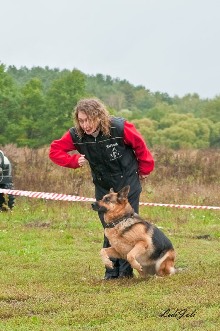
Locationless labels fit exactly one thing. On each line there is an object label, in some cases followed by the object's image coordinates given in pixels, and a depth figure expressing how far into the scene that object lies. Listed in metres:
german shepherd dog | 11.27
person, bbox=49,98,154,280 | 11.28
